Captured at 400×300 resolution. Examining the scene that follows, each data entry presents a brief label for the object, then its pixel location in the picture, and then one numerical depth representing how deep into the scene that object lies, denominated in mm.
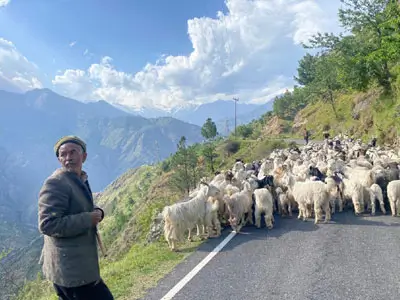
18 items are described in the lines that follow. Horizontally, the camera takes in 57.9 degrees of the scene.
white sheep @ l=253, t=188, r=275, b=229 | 8180
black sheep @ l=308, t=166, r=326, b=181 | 10876
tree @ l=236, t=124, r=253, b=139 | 67375
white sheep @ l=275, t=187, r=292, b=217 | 9430
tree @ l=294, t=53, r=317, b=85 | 68625
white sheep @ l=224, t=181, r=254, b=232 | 8118
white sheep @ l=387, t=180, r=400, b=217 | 8359
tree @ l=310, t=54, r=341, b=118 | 41156
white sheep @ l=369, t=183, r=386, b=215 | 8797
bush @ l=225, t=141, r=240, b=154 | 47156
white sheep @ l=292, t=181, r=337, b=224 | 8391
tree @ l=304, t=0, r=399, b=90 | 26609
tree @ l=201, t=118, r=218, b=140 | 70688
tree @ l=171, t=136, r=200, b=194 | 36356
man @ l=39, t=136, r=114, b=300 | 2849
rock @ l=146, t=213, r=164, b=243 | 8906
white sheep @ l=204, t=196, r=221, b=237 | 7781
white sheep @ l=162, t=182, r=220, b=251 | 7262
